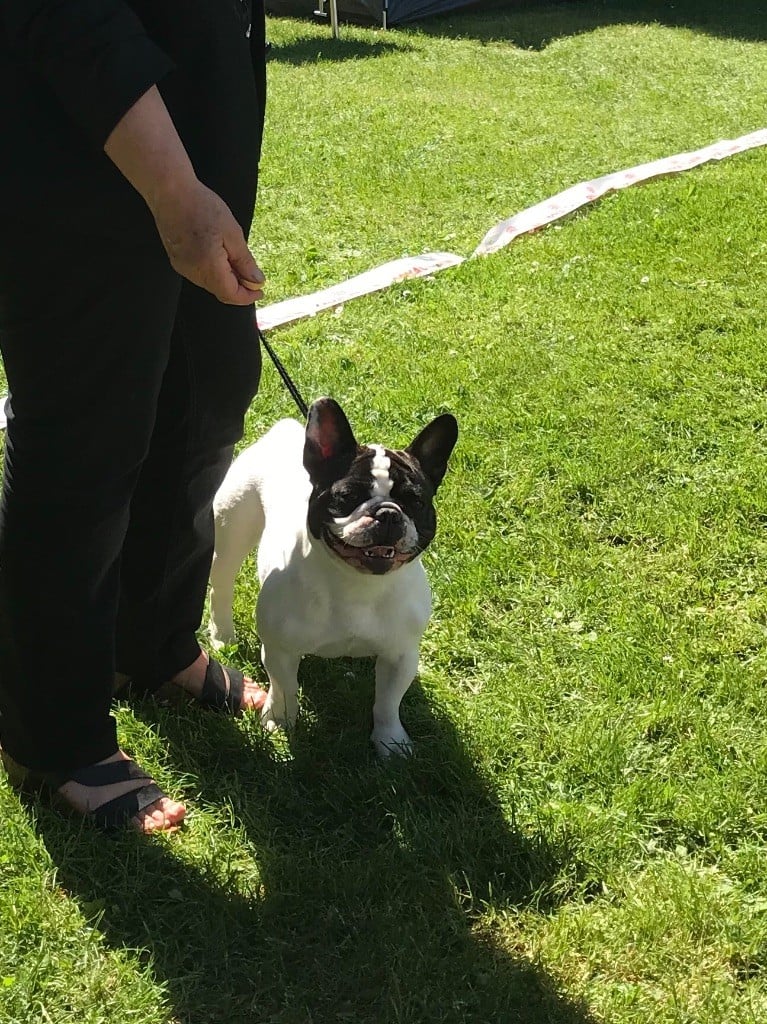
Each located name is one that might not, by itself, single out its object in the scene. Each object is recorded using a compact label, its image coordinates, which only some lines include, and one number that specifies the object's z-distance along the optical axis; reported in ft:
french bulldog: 8.71
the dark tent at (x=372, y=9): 52.85
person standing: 5.83
